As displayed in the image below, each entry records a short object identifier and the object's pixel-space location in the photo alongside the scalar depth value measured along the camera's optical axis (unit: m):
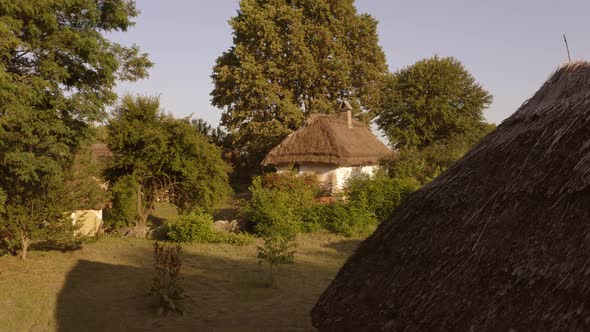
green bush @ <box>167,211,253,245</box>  16.84
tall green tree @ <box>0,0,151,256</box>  10.10
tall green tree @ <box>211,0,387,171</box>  30.80
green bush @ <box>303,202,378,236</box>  18.05
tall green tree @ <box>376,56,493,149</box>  39.06
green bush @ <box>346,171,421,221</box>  19.69
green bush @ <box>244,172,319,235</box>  17.98
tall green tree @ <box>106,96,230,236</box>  17.44
